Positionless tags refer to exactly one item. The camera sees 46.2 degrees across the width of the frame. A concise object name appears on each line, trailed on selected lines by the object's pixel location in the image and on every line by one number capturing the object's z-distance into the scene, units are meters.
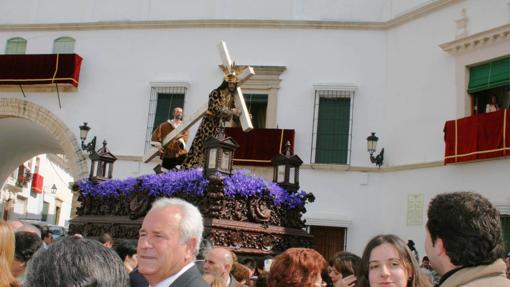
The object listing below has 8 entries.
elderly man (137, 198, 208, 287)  3.11
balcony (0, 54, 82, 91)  18.80
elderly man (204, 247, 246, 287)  5.22
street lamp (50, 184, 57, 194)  37.09
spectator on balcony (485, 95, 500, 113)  14.29
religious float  8.07
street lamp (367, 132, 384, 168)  16.22
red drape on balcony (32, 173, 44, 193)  33.62
